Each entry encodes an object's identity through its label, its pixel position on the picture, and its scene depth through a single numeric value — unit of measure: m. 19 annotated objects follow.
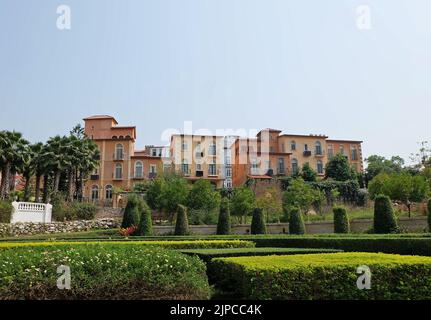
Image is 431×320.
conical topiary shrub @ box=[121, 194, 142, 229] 25.05
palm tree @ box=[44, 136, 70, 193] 33.55
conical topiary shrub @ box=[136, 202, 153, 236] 22.77
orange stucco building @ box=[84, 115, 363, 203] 48.06
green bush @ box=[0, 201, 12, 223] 26.56
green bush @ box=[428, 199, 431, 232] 19.38
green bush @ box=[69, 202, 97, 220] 32.06
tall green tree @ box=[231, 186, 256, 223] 29.41
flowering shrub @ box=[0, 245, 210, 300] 6.82
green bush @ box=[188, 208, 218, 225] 29.69
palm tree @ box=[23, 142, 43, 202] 33.06
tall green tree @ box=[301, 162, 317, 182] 48.62
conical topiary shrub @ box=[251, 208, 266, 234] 23.00
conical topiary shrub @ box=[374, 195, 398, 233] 19.89
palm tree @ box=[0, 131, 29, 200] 30.30
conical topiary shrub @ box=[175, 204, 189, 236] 22.93
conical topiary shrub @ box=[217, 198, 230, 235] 23.50
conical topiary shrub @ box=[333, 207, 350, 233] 22.02
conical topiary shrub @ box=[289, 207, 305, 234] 22.88
